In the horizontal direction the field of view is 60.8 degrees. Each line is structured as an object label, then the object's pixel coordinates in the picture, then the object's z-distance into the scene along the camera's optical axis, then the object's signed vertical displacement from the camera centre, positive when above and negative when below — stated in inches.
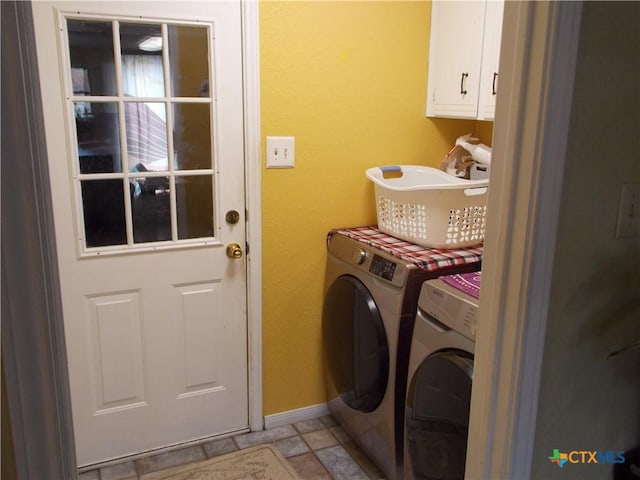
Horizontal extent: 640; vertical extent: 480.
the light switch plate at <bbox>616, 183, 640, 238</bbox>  42.7 -6.5
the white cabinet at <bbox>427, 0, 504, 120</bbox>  84.4 +10.8
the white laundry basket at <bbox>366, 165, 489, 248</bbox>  79.5 -13.0
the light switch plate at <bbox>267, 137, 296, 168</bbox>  88.4 -4.7
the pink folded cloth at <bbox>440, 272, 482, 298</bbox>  64.9 -19.3
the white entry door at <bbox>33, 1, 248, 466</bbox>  76.7 -13.5
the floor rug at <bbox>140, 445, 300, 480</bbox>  86.0 -54.6
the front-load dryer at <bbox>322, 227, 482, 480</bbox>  76.7 -29.8
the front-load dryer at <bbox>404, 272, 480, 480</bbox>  61.6 -29.6
